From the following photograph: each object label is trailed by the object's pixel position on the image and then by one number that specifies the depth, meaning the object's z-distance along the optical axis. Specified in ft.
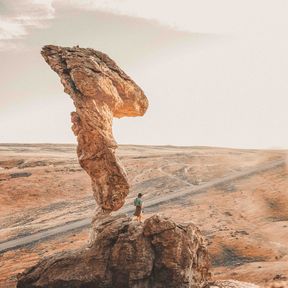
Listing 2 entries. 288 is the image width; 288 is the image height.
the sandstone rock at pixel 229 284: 61.99
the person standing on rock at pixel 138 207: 82.23
